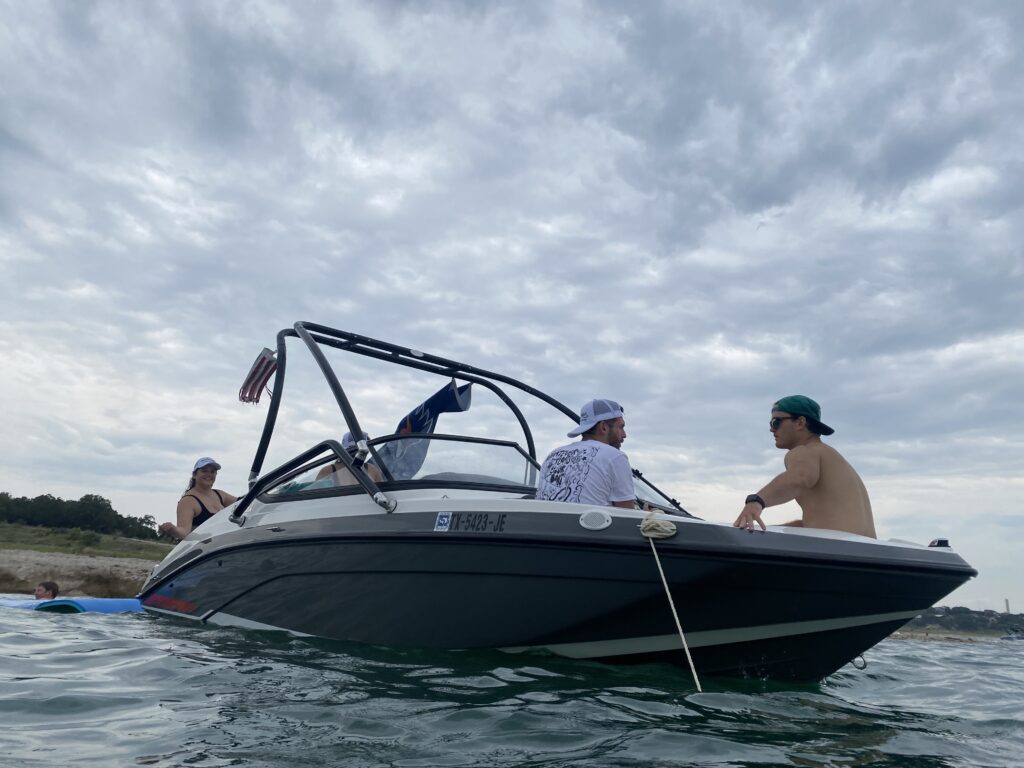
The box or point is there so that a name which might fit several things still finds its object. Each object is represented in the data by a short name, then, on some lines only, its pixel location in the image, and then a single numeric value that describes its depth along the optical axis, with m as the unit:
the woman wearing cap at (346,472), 4.90
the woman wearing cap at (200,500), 7.39
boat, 3.57
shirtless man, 4.10
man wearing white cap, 4.14
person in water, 9.05
